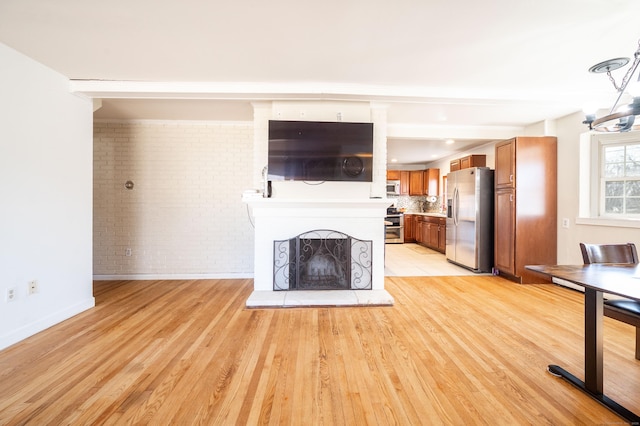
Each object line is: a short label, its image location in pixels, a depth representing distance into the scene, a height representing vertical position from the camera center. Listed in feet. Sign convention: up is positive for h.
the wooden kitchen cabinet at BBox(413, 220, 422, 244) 24.91 -1.62
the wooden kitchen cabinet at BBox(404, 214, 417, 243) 26.33 -1.65
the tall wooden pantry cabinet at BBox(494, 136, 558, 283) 12.87 +0.42
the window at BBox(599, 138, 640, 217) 10.56 +1.38
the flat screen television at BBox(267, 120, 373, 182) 10.43 +2.45
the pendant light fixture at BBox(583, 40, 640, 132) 5.35 +2.14
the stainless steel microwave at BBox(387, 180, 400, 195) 26.76 +2.50
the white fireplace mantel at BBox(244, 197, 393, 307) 10.58 -0.51
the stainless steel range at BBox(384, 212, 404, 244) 25.61 -1.61
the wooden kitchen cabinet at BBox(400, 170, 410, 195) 27.04 +3.03
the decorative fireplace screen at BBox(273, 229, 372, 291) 11.01 -1.99
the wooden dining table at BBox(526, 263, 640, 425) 4.69 -1.95
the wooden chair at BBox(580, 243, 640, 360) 6.50 -1.00
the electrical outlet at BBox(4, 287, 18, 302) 7.27 -2.31
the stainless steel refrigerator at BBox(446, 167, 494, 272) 14.75 -0.30
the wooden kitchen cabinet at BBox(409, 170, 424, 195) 26.71 +2.91
